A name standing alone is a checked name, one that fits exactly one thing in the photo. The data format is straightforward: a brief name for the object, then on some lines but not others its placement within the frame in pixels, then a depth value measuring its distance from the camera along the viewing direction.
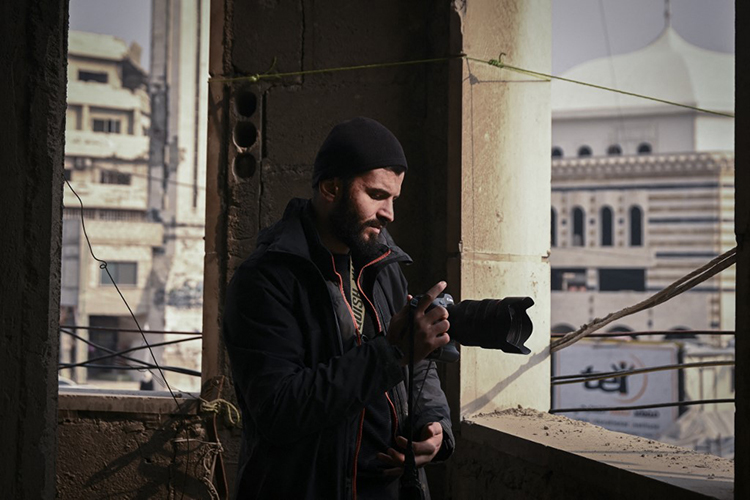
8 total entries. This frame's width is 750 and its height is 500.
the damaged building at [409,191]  2.76
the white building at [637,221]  28.81
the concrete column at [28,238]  1.56
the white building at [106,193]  25.12
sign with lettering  17.97
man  1.53
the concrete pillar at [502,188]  2.77
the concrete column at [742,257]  1.57
